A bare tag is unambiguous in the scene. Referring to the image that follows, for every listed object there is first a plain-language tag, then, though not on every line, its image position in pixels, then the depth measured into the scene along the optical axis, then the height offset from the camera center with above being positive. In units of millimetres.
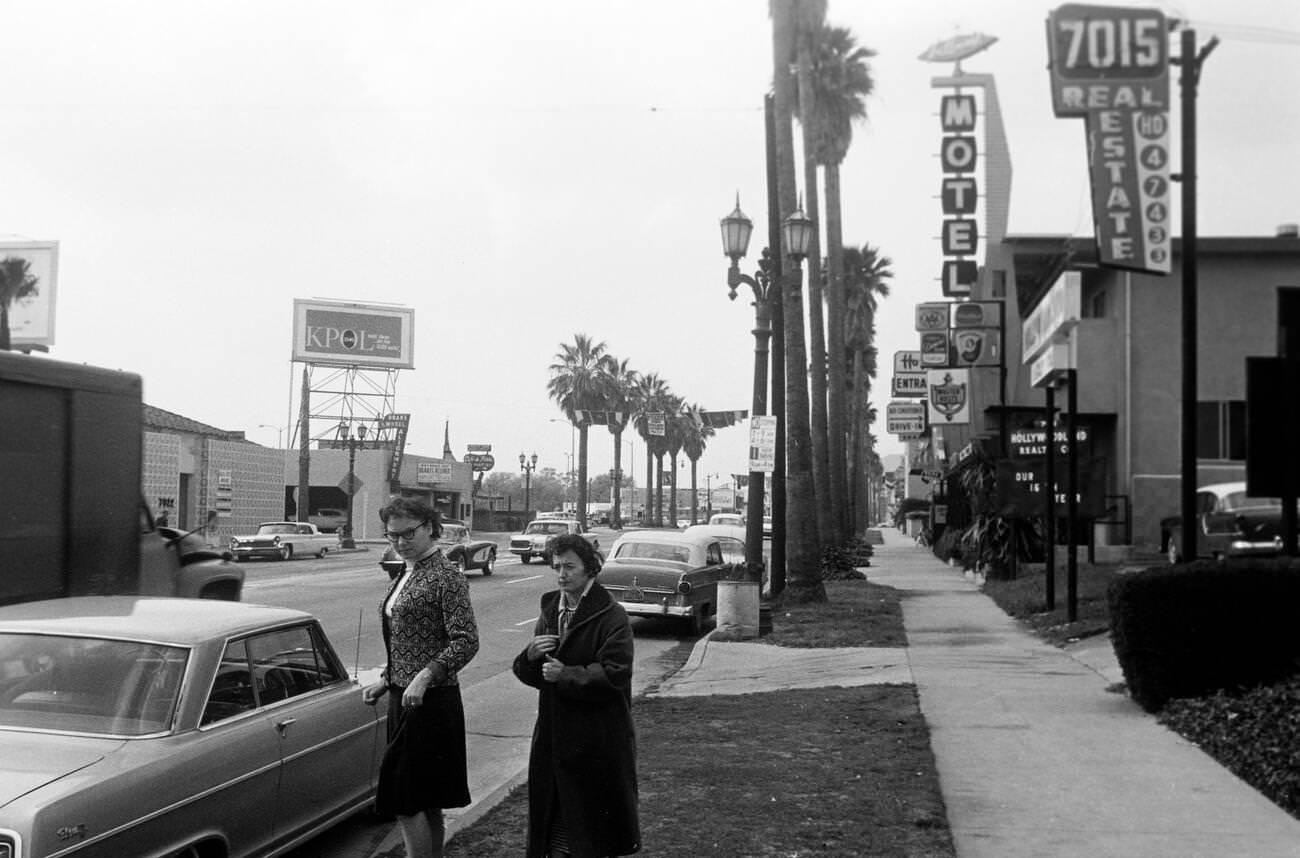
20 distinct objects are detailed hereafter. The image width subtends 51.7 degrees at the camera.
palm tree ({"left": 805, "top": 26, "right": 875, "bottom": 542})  36781 +9903
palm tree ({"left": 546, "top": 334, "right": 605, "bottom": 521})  76188 +5617
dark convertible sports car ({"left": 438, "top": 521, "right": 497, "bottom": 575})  33219 -1908
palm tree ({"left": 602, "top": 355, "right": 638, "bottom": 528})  76312 +4763
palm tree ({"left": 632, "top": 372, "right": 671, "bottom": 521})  91625 +5651
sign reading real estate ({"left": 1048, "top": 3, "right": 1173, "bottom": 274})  13094 +3866
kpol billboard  67312 +7280
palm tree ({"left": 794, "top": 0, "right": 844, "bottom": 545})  29797 +4992
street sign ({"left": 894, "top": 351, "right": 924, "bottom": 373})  52281 +4703
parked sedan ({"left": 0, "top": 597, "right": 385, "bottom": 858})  4918 -1088
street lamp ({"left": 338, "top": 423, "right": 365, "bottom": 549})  46844 -251
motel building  28266 +2523
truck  8898 -62
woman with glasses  5969 -917
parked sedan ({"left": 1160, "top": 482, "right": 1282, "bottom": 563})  20156 -598
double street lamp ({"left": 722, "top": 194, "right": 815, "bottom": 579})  19109 +2956
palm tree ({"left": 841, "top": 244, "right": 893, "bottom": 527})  59531 +7976
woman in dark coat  5434 -1052
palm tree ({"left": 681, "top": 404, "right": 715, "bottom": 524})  105375 +3441
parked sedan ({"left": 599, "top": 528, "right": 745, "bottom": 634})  19453 -1404
